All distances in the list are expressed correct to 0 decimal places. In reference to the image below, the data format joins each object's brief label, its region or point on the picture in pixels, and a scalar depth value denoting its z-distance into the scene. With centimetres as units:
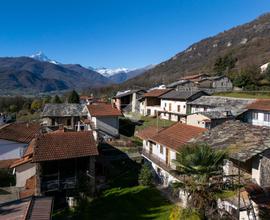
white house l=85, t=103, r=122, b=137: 4325
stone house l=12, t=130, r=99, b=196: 2308
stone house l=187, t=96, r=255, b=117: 4259
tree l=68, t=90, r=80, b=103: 7821
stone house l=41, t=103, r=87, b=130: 4992
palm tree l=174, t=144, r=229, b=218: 1223
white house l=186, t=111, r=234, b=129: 3061
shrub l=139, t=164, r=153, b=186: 2550
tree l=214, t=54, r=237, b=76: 8358
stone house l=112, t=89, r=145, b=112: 6557
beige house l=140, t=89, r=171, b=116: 5956
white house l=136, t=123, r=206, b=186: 2432
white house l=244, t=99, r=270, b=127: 3959
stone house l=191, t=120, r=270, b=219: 1476
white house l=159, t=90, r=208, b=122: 5131
